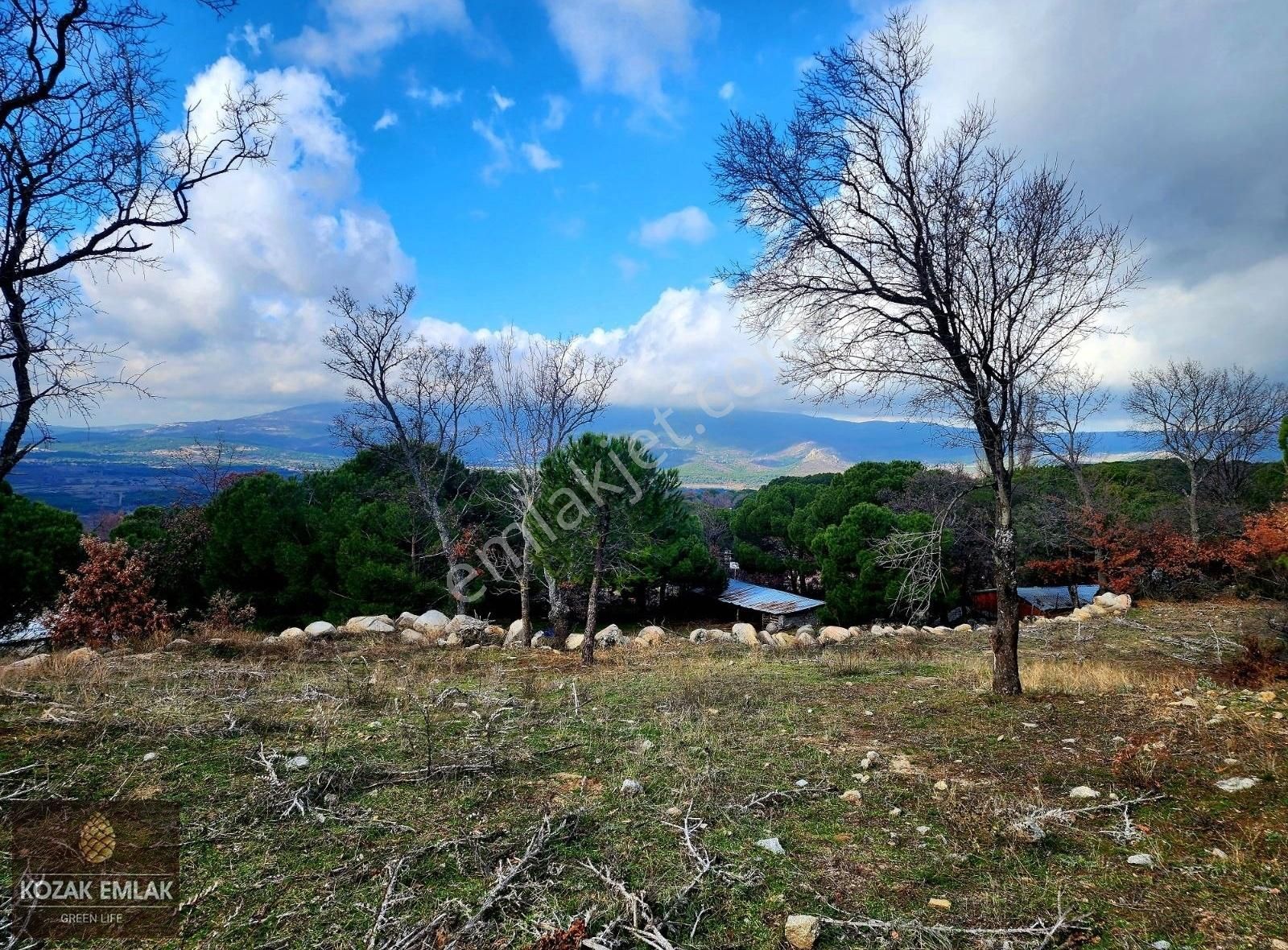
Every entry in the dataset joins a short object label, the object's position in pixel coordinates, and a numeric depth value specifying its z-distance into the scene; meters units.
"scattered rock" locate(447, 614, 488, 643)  13.01
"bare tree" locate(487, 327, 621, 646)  14.62
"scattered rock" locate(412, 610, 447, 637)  12.96
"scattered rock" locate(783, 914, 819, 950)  2.58
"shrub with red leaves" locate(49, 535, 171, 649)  11.33
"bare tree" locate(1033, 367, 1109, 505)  22.05
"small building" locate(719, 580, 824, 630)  23.50
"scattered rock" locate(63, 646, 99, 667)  7.78
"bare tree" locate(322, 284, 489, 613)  17.83
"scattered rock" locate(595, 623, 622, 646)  14.36
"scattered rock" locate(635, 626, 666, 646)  13.62
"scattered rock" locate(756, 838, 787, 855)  3.41
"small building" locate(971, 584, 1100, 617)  23.05
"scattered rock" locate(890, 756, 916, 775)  4.67
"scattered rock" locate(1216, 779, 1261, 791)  4.01
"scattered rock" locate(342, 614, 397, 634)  12.70
